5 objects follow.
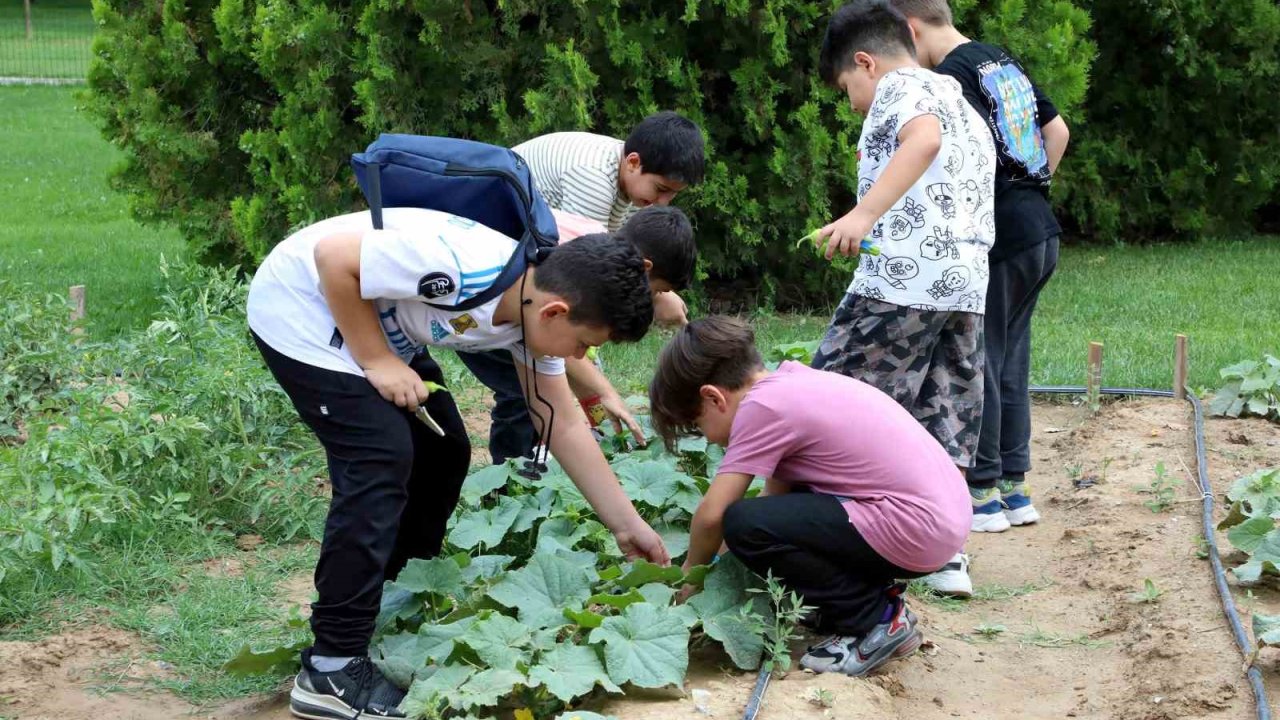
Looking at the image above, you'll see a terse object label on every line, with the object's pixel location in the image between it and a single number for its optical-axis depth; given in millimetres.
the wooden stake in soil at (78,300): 6492
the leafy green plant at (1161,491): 4691
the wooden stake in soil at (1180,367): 5755
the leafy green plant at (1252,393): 5629
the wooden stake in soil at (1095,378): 5660
